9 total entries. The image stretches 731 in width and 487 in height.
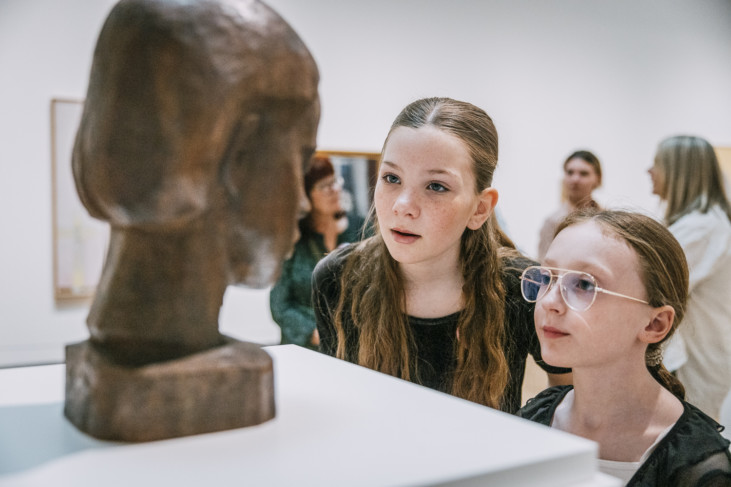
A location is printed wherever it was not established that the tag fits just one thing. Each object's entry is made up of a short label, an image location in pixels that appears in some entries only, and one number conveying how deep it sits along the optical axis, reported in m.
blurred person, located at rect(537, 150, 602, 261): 3.97
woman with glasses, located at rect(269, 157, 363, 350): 2.63
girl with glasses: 1.27
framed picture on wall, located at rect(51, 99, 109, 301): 3.07
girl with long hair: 1.59
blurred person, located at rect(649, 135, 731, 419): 3.12
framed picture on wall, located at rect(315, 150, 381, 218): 3.33
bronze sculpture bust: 0.91
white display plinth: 0.81
